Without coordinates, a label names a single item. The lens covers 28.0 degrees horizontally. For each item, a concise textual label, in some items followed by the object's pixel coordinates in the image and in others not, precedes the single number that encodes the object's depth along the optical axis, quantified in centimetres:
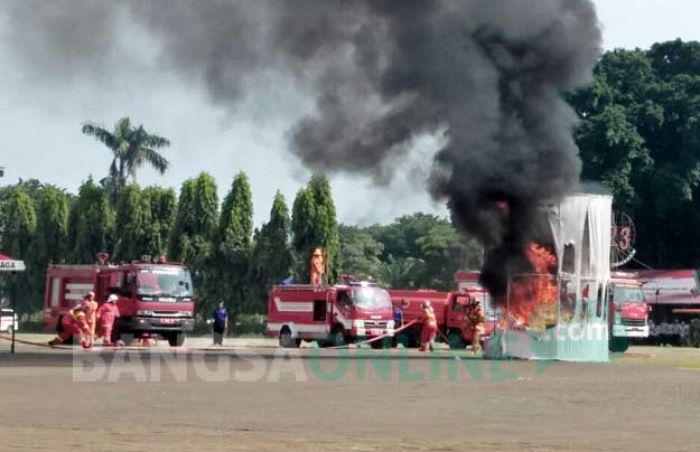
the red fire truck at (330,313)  4778
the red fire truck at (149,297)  4509
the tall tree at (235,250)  6431
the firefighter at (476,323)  4328
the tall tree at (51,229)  7069
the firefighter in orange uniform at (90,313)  4000
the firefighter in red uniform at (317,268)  5222
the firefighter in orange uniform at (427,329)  4400
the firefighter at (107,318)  4222
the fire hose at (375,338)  4747
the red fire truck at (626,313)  5025
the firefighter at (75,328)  3975
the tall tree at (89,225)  6875
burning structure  3584
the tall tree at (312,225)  6341
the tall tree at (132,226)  6794
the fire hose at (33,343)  4303
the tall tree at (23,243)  6994
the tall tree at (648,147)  7450
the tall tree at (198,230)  6469
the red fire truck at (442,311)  5050
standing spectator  4769
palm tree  7844
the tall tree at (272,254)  6341
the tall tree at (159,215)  6806
